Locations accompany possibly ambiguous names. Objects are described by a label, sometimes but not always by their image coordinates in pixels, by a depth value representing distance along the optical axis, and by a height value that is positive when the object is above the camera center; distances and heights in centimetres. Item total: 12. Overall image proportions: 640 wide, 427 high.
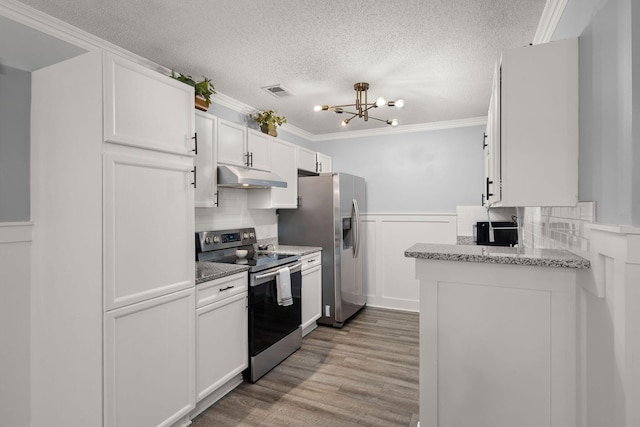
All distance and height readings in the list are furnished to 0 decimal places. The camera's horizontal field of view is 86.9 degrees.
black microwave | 318 -20
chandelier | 299 +107
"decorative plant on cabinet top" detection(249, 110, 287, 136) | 371 +103
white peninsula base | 147 -61
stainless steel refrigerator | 400 -21
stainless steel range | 275 -71
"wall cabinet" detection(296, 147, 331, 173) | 425 +72
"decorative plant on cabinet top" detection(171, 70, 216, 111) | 270 +97
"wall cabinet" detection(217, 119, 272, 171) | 302 +66
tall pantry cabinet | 171 -17
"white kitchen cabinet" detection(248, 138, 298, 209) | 369 +32
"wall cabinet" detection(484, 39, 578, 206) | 145 +39
